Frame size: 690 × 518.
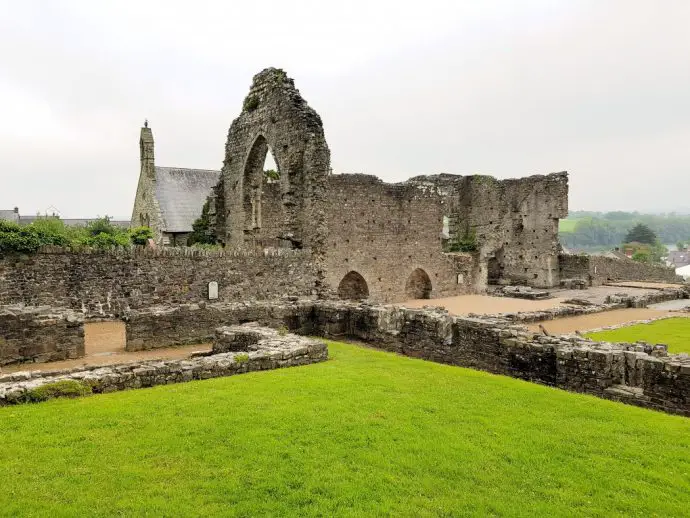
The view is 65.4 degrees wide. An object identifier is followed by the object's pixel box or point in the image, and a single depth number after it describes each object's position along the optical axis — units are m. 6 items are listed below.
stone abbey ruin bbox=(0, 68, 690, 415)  9.34
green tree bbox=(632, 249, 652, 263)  70.11
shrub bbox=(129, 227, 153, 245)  22.59
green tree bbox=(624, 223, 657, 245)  104.32
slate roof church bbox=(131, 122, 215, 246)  31.39
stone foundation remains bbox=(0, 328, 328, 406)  7.26
